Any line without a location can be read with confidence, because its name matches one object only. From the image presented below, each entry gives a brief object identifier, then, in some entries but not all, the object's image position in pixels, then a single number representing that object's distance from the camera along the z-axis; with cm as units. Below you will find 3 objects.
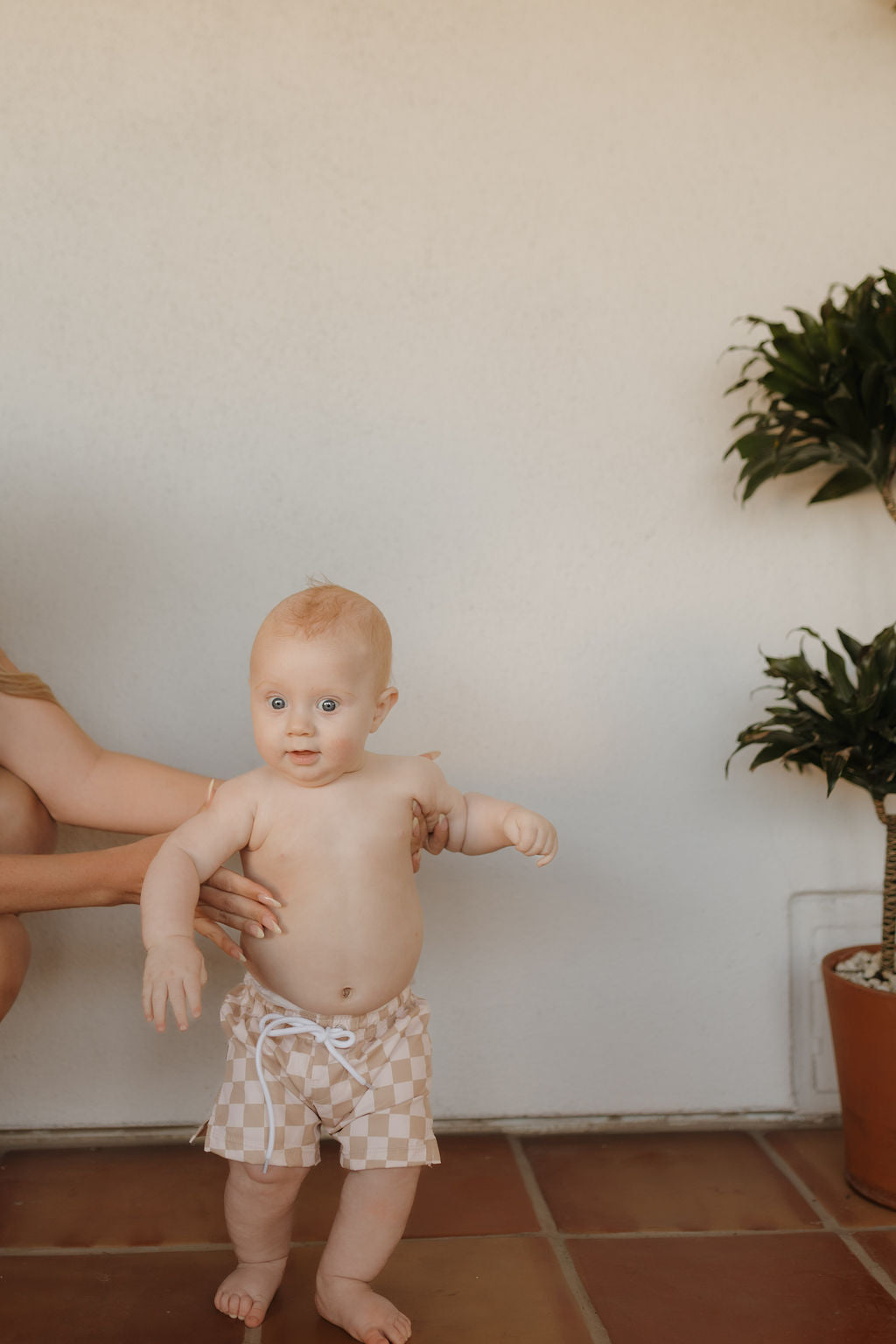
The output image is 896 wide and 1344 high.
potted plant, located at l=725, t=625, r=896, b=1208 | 171
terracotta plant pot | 175
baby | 138
